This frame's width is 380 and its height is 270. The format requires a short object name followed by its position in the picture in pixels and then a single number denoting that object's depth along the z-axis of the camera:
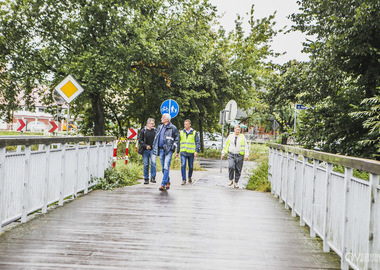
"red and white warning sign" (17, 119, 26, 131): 31.09
